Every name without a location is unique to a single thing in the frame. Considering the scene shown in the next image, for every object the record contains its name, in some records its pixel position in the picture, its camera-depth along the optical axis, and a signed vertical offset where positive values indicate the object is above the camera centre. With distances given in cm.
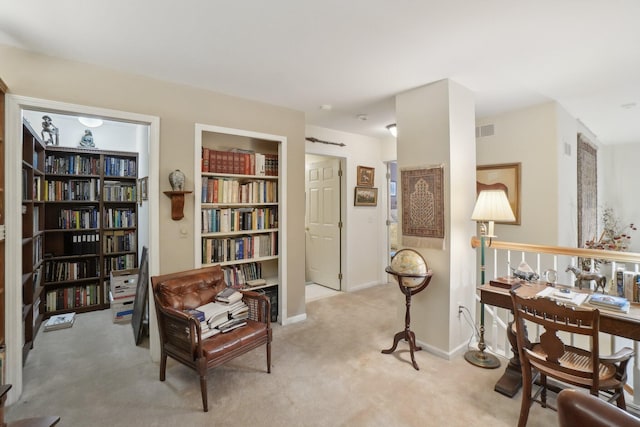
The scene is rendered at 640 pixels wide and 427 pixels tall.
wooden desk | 171 -65
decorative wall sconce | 274 +19
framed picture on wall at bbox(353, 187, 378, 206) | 491 +31
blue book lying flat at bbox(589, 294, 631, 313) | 182 -55
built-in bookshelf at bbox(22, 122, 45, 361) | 276 -24
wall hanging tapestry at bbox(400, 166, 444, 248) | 276 +8
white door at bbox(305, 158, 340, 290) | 495 -12
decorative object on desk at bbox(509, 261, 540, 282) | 251 -50
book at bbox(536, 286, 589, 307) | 201 -57
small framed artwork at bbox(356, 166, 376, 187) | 496 +65
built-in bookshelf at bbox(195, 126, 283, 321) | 313 +8
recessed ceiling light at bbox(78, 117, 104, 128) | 385 +121
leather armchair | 211 -86
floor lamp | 253 -2
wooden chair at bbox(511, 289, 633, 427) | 158 -83
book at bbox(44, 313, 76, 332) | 330 -120
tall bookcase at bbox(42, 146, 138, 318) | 374 -12
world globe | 269 -49
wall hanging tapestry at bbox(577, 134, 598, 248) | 401 +35
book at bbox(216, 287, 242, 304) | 253 -69
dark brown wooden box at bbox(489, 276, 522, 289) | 241 -55
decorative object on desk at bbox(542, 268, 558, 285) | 240 -50
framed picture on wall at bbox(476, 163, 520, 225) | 363 +44
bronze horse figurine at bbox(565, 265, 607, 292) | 216 -46
